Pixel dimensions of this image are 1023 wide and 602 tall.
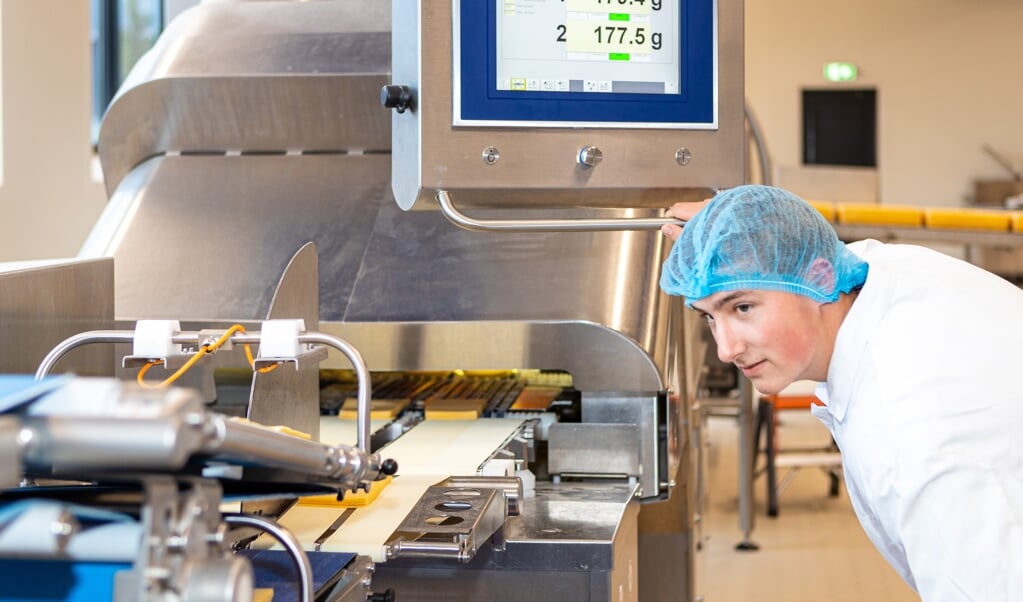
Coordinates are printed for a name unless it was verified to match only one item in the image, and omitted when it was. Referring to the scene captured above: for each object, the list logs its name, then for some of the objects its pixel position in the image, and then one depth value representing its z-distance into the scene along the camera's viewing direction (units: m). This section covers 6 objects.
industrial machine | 1.53
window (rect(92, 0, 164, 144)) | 6.79
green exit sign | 10.92
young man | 1.21
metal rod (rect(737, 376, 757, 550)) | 4.33
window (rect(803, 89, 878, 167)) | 11.08
